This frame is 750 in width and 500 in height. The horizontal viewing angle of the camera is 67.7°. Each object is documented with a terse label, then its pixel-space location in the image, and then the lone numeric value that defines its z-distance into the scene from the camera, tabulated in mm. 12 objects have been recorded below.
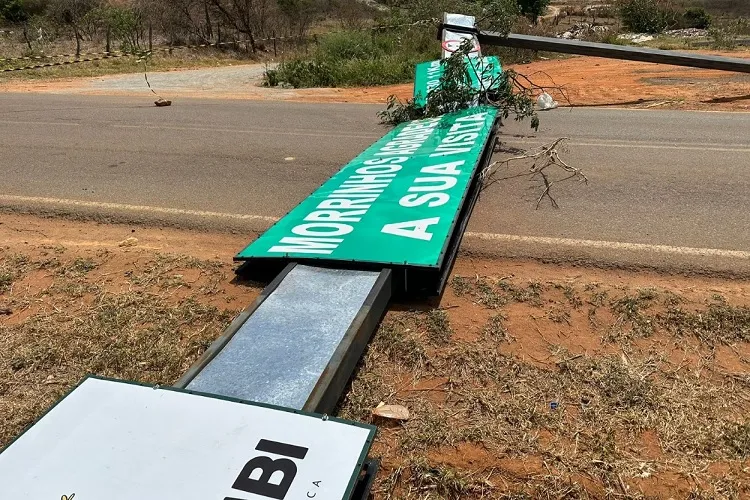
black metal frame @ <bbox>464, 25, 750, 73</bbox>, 11586
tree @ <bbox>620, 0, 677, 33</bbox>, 29516
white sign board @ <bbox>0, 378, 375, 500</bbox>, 2100
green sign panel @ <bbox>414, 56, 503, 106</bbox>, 9523
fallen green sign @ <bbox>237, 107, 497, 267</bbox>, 4273
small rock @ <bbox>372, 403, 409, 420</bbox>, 3025
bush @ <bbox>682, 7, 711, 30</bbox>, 34981
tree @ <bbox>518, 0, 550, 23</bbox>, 41688
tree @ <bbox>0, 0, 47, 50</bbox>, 38000
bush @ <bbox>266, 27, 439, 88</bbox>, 17125
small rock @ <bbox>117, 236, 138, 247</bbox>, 5332
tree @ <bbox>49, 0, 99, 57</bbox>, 30469
